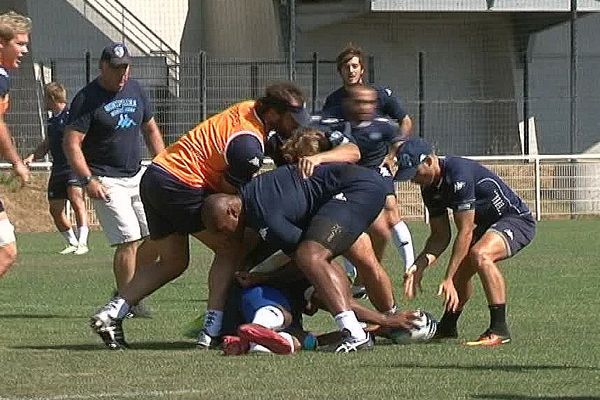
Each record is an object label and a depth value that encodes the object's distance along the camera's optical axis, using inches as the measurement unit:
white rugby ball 761.6
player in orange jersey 729.6
